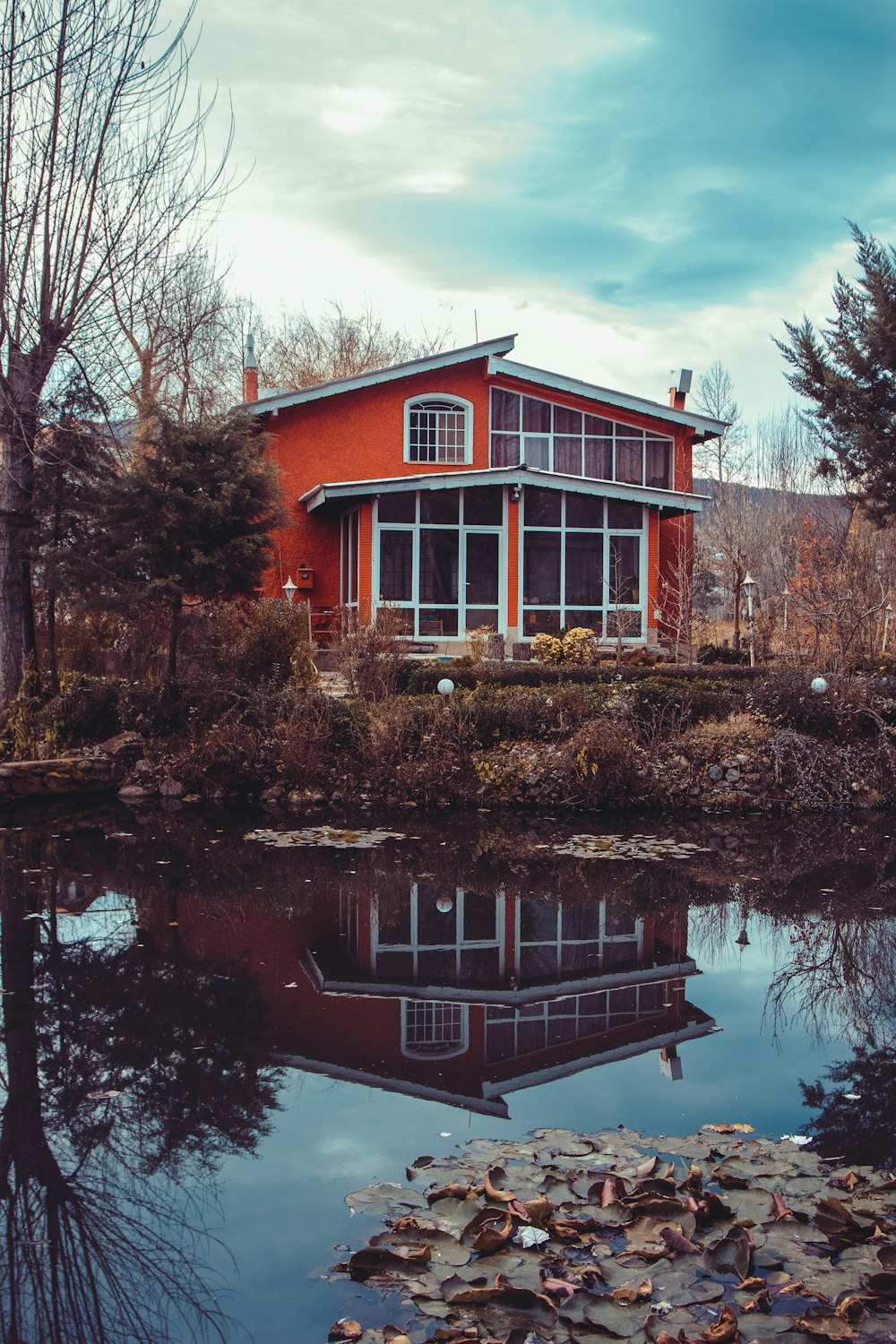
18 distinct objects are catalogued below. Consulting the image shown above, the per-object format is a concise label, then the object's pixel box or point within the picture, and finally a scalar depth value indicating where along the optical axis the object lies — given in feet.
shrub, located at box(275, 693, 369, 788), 42.39
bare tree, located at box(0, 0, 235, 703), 41.75
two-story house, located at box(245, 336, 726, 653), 67.82
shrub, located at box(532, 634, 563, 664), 62.75
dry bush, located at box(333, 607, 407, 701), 47.39
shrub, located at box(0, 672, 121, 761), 44.45
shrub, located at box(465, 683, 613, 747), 44.39
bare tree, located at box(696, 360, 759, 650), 109.91
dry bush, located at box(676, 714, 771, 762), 43.09
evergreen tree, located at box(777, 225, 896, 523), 57.57
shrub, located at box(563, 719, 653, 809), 41.37
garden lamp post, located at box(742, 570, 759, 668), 61.98
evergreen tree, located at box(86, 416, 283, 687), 44.98
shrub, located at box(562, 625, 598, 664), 62.52
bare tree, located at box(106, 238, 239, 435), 46.01
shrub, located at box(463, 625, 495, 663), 55.52
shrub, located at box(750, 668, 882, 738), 44.62
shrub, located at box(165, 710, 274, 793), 43.32
